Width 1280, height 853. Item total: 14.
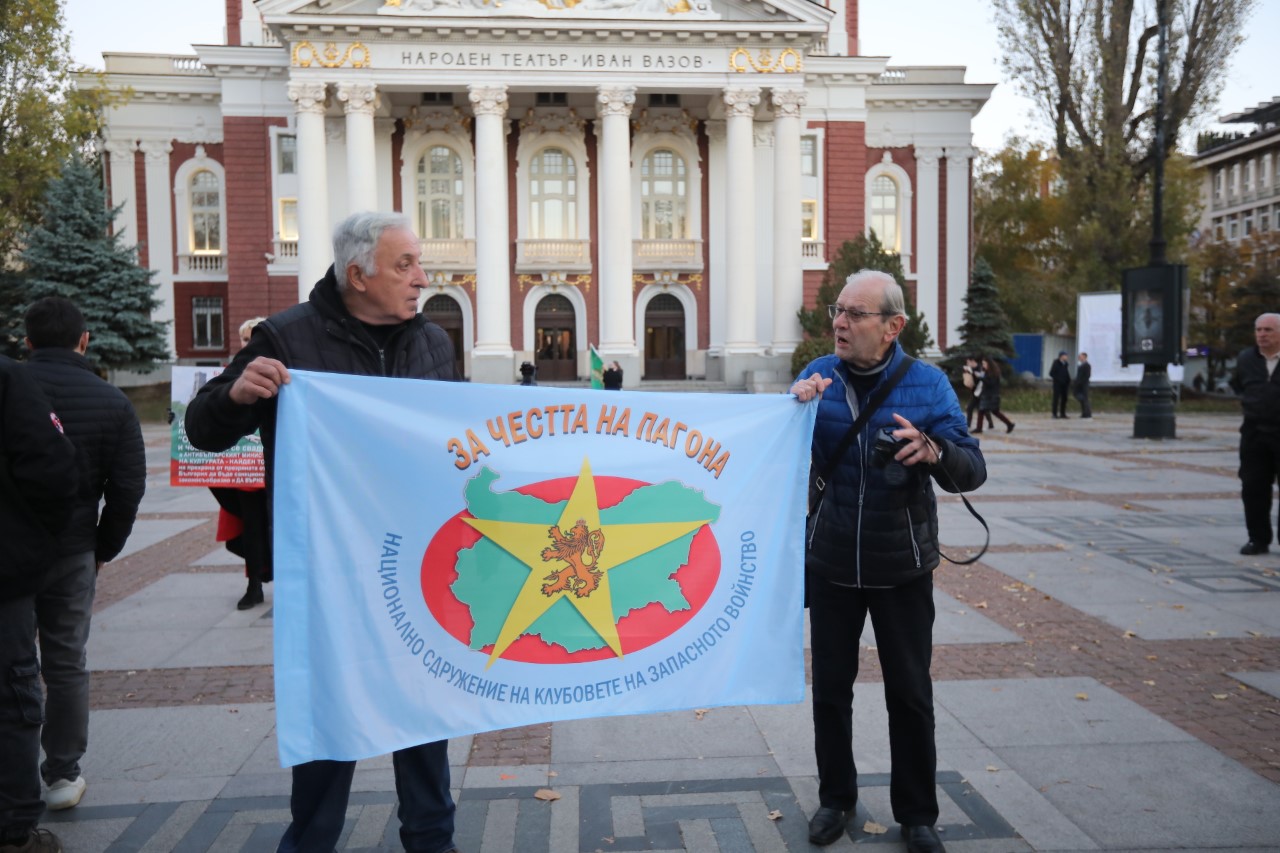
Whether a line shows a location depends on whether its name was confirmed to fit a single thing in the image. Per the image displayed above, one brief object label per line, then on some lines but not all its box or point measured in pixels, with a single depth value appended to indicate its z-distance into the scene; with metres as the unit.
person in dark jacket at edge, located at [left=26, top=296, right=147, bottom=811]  4.40
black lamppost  22.88
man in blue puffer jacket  4.02
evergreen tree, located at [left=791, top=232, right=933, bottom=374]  35.91
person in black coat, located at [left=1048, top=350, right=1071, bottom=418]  30.98
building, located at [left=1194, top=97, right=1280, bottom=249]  73.69
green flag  25.66
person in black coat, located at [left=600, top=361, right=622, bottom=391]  30.05
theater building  39.09
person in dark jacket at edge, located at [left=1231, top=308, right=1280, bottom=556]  9.33
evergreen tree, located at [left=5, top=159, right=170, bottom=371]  35.97
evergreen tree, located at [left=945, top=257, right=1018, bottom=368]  40.88
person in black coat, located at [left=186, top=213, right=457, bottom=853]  3.46
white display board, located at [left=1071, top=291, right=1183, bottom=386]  35.09
